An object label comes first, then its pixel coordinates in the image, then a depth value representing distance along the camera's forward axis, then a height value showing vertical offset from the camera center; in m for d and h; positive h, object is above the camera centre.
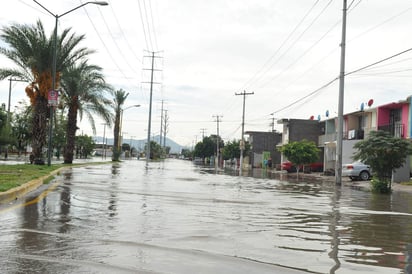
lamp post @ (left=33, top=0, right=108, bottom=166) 26.35 +5.75
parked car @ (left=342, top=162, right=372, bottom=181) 37.72 -0.75
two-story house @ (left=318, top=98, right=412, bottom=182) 39.69 +3.63
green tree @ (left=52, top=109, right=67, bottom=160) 70.22 +2.74
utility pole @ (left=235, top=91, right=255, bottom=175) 67.71 +5.31
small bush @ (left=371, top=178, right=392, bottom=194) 23.72 -1.17
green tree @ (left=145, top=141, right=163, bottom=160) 120.71 +0.89
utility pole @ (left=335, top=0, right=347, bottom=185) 30.86 +3.72
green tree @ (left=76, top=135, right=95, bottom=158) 99.19 +1.38
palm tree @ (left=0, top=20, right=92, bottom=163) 32.03 +5.89
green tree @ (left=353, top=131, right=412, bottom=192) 23.11 +0.45
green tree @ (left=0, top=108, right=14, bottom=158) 53.47 +2.04
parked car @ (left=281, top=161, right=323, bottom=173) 60.84 -0.95
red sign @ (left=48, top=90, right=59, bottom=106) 28.17 +3.08
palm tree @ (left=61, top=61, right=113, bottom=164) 40.50 +4.84
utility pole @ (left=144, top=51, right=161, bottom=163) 75.78 +6.76
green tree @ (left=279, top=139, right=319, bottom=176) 50.41 +0.78
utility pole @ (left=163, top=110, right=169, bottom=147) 137.10 +8.22
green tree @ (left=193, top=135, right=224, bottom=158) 147.85 +2.84
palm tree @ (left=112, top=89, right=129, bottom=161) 68.75 +5.51
